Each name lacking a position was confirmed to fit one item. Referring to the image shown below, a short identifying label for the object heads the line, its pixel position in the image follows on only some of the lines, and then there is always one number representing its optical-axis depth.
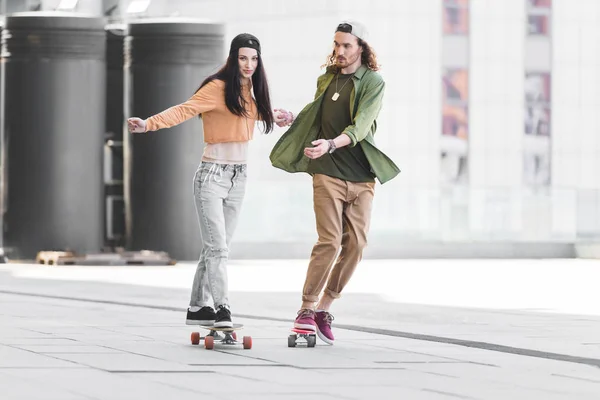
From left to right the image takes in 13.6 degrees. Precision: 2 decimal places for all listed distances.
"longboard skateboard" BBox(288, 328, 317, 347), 15.57
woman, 15.29
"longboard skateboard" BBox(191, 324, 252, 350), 15.14
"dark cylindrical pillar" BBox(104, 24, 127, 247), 39.15
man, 15.57
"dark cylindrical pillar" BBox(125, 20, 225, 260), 38.33
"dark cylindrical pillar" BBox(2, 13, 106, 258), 37.66
